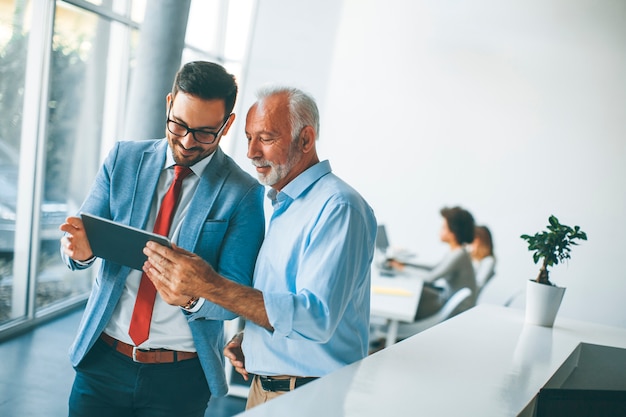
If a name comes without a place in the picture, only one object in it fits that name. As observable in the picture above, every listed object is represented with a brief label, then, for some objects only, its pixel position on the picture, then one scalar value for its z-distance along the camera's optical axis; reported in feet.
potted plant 9.11
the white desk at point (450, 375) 4.92
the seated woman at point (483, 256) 20.89
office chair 15.94
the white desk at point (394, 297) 14.14
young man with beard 6.32
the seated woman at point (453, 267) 17.28
